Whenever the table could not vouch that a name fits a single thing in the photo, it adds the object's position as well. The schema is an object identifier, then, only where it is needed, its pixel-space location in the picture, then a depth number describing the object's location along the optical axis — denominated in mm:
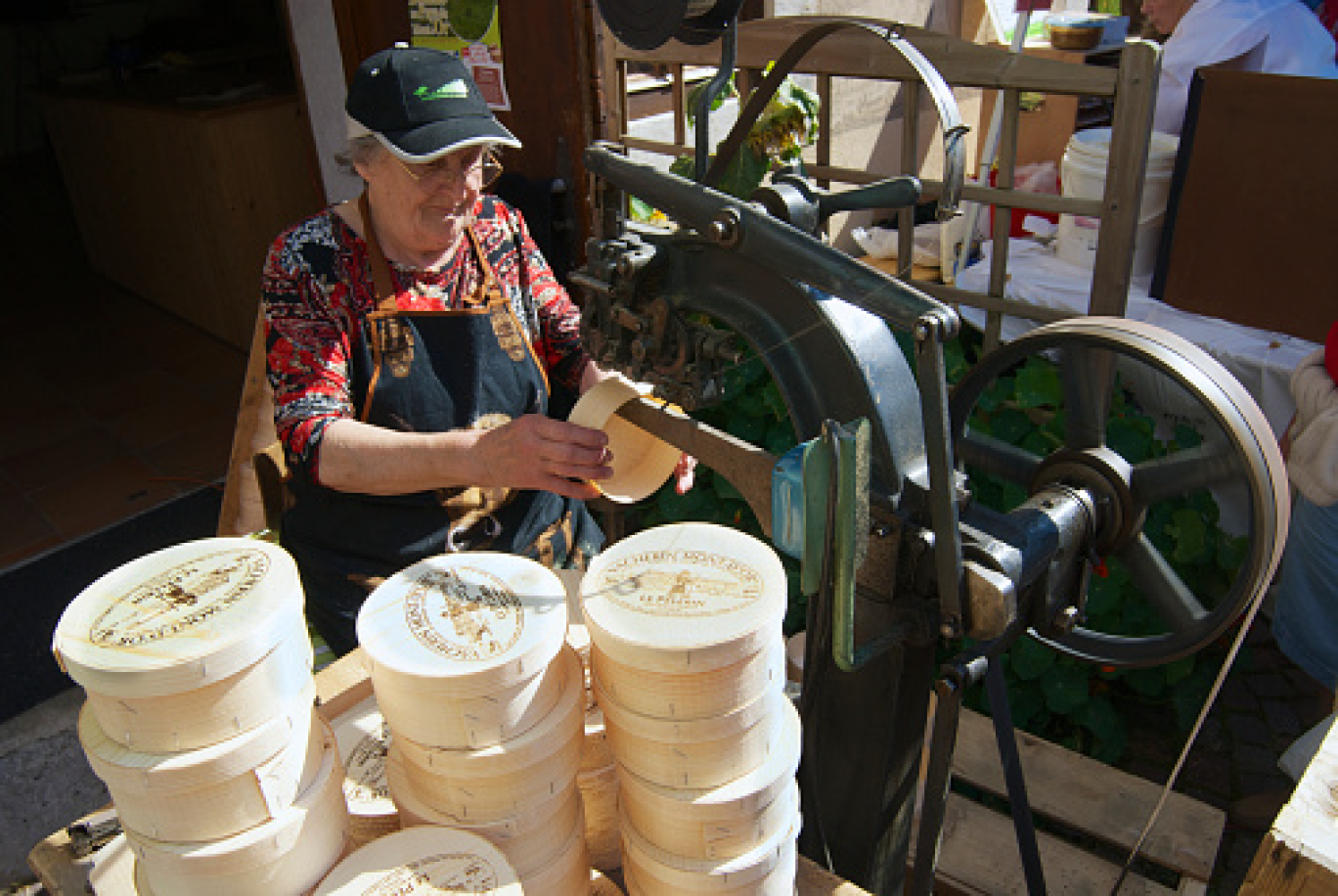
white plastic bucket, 3189
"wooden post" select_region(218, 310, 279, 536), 2625
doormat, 3541
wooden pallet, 2051
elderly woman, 1927
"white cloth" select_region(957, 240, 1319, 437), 3041
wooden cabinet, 5371
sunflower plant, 3131
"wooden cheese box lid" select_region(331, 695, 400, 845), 1309
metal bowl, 4727
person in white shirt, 4156
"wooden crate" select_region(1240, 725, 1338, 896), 966
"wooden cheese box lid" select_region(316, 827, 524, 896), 1074
